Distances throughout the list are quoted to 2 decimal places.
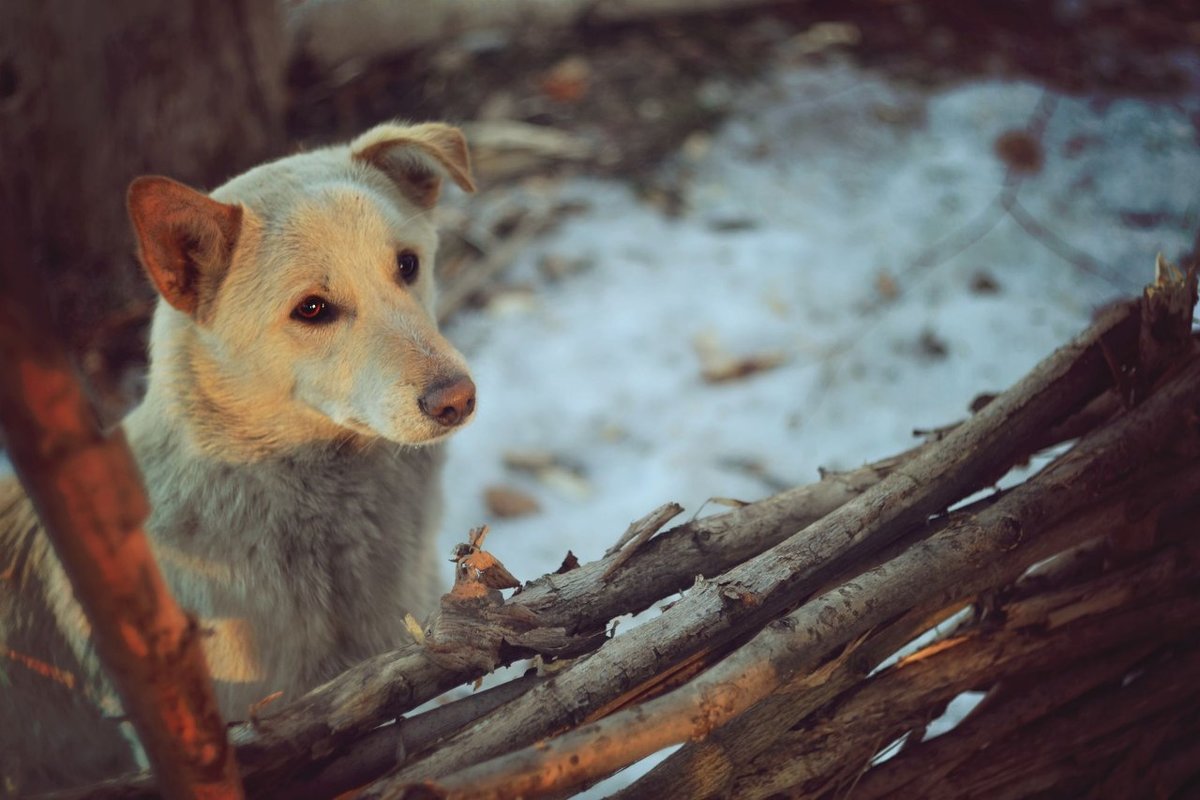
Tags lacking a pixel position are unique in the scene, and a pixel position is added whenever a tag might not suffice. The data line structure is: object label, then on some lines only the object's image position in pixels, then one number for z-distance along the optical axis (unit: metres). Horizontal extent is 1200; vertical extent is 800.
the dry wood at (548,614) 1.03
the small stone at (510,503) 1.42
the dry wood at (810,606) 1.00
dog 1.16
